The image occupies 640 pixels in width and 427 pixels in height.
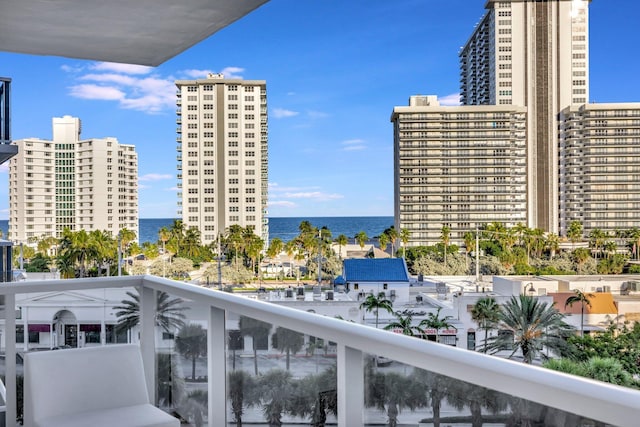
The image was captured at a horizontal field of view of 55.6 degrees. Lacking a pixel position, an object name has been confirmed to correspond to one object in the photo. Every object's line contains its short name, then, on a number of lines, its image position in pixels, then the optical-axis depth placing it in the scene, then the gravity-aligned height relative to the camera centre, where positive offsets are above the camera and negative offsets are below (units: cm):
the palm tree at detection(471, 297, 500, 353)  2964 -497
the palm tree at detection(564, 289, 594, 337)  3309 -480
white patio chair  249 -74
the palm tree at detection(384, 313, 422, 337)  2748 -510
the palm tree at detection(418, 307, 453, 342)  2801 -505
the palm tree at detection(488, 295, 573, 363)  2425 -483
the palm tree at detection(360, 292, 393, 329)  3156 -469
